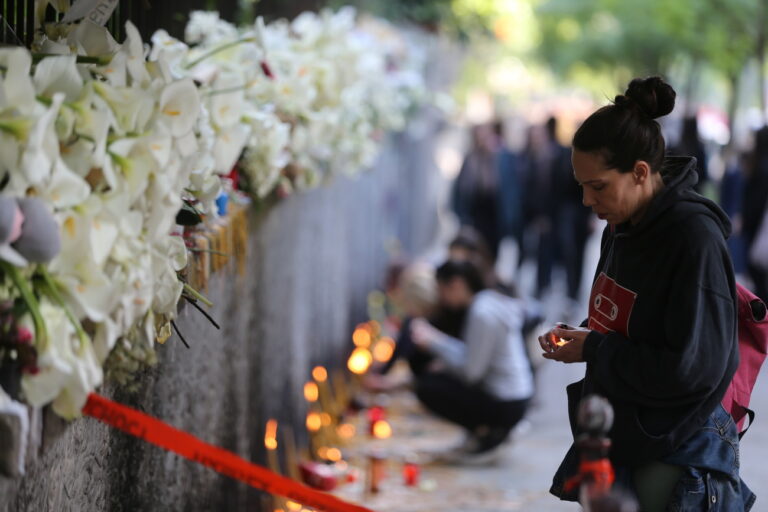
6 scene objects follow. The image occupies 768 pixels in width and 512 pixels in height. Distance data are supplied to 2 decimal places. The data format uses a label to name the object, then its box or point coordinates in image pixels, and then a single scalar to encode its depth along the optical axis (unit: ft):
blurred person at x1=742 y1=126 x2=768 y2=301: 35.42
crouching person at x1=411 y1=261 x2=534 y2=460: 25.70
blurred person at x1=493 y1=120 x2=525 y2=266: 46.60
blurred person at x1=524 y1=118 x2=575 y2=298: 44.42
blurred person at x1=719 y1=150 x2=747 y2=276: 38.60
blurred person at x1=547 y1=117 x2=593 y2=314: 43.86
